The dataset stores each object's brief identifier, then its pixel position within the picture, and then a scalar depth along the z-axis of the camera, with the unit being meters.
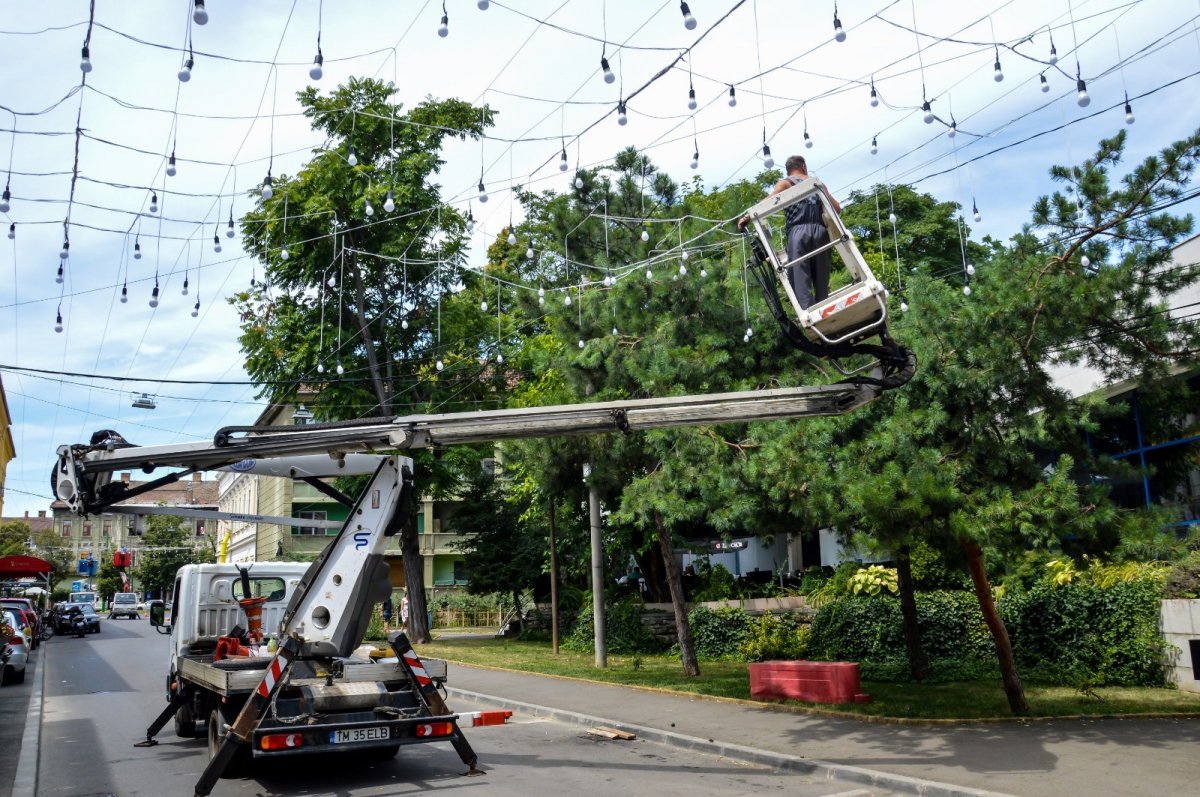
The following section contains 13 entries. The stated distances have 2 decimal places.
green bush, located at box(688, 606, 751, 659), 21.67
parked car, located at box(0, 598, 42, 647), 28.11
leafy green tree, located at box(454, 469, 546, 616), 33.38
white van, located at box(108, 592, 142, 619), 72.12
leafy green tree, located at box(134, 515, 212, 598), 84.75
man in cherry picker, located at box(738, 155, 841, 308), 7.22
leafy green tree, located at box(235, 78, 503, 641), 27.48
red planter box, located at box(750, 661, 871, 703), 13.53
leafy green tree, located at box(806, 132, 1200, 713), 9.89
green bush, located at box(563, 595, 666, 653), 24.73
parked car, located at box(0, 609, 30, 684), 20.98
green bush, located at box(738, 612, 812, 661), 19.91
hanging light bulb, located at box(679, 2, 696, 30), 8.16
